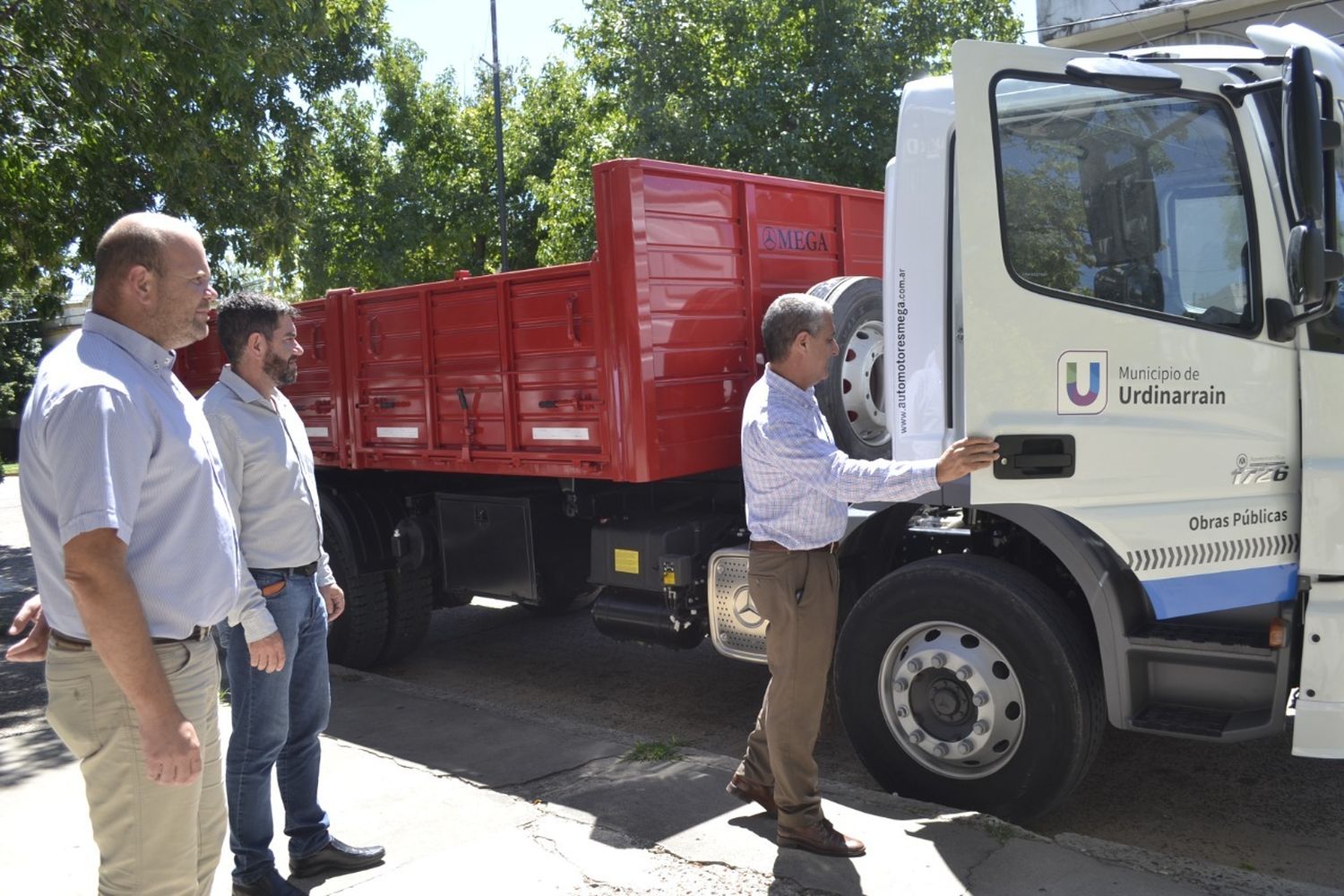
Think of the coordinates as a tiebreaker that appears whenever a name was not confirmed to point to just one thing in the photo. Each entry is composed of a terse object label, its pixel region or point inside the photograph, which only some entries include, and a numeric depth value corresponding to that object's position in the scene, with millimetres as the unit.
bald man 2324
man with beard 3652
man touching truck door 3779
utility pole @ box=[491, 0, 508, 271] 22328
